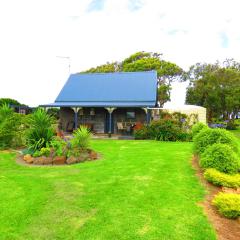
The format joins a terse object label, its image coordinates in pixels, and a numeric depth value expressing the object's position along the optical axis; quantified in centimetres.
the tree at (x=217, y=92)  3312
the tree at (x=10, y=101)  3349
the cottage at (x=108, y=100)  2194
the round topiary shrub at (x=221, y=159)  747
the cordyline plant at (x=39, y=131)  1117
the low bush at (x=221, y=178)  663
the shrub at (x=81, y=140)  1061
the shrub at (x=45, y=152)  1032
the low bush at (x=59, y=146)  1021
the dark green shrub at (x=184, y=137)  1683
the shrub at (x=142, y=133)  1816
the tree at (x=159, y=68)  4038
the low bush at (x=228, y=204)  508
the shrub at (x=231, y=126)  3226
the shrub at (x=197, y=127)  1301
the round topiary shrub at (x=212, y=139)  870
